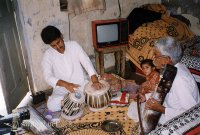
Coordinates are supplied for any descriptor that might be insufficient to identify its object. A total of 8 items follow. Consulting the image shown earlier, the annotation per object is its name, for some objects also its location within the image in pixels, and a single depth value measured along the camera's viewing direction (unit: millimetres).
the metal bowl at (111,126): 3574
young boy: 4532
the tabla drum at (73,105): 3854
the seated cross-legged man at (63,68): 4344
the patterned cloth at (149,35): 6047
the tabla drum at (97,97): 3811
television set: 5648
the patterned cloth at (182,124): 2531
